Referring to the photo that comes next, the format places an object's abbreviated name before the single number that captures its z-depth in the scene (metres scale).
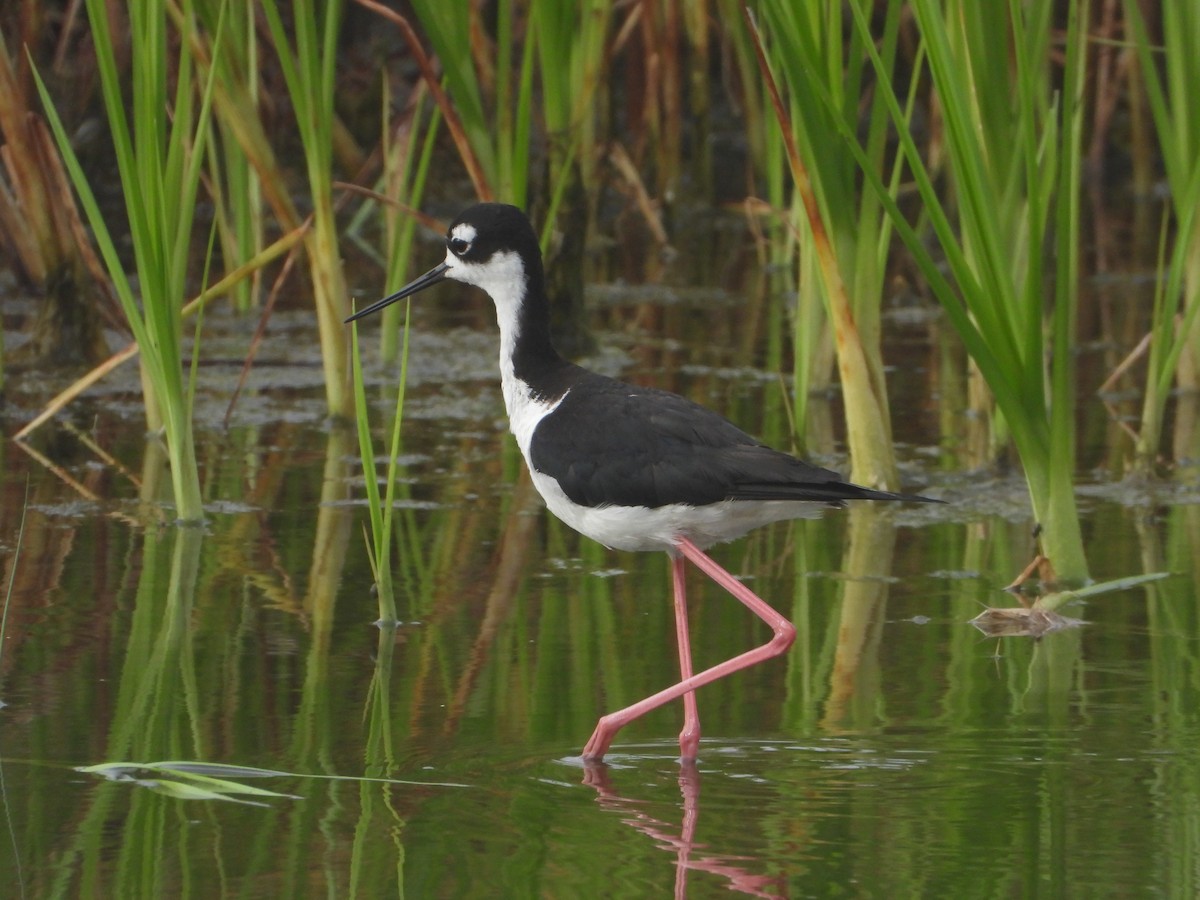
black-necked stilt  7.70
